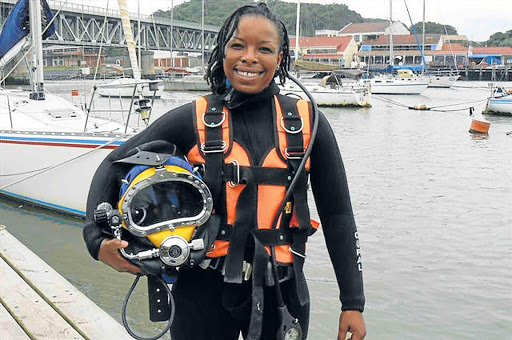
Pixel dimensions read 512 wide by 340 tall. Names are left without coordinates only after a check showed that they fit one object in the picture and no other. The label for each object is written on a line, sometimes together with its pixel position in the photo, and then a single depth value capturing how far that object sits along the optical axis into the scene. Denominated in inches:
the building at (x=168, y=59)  3780.0
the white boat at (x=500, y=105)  1109.5
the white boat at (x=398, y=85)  1849.2
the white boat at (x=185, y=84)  2236.7
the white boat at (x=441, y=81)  2271.2
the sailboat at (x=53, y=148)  346.0
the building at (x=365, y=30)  4434.1
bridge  1923.0
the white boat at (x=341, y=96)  1370.6
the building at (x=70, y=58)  3570.4
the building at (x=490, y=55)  3614.7
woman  77.1
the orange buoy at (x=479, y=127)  898.1
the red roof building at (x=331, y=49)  3582.7
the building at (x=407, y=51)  3617.1
